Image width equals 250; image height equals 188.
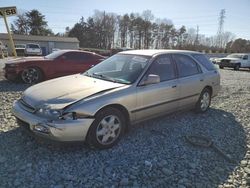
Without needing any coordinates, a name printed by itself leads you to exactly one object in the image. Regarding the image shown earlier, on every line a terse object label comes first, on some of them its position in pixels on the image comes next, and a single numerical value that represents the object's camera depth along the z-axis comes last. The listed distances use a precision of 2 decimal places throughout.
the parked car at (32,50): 29.56
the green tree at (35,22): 61.51
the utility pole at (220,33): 68.32
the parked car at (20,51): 32.08
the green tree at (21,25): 62.03
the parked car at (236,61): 21.34
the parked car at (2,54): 24.39
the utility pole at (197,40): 67.93
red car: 8.05
